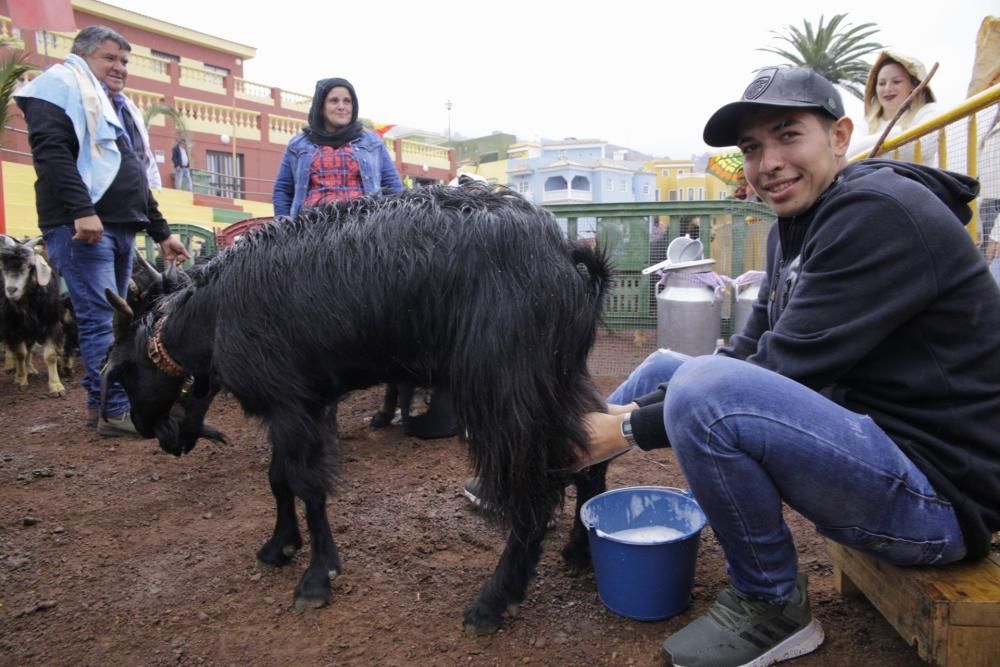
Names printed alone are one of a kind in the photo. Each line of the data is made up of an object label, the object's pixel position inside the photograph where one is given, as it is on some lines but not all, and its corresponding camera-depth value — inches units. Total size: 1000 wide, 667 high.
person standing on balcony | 700.0
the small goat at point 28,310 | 227.0
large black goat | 74.8
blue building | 1418.6
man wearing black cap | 56.4
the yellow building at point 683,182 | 1388.8
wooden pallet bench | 55.2
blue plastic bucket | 77.2
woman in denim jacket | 150.8
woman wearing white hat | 150.6
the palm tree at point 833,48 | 863.1
